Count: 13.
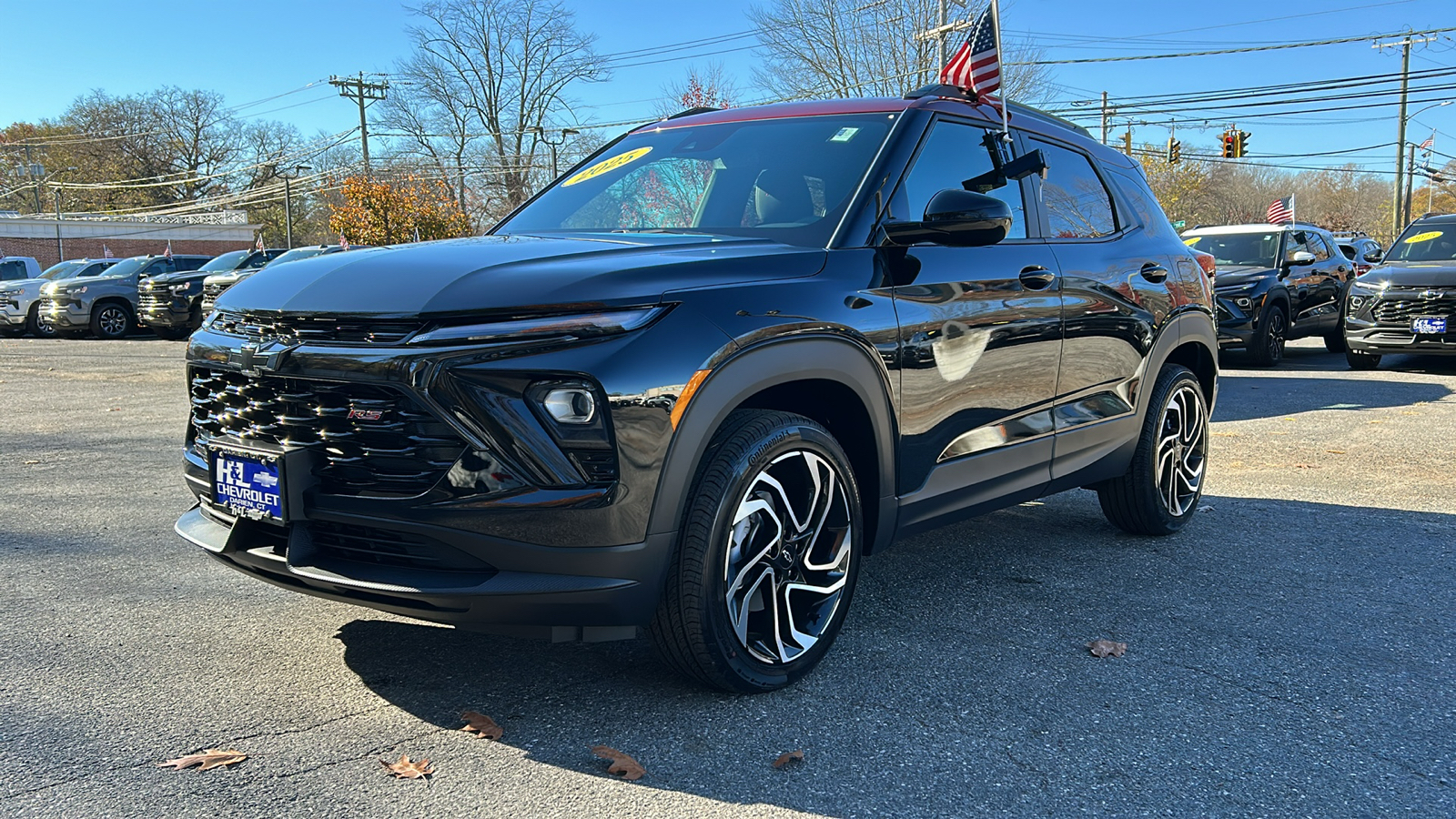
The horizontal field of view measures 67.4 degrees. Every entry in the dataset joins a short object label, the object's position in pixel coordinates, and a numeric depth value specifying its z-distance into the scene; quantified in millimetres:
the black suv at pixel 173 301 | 19938
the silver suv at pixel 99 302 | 21266
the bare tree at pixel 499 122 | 53594
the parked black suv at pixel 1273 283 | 13094
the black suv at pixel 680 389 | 2633
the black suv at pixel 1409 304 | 11789
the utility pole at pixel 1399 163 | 42656
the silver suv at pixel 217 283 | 18297
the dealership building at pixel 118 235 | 58281
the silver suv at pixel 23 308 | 23047
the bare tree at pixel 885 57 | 31250
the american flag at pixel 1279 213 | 22047
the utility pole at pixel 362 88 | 54219
